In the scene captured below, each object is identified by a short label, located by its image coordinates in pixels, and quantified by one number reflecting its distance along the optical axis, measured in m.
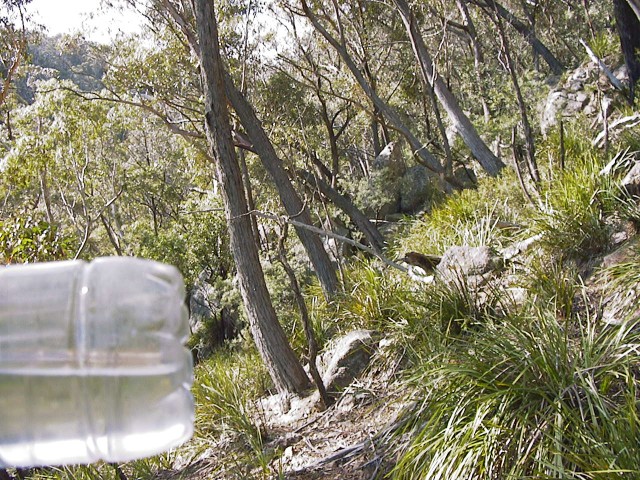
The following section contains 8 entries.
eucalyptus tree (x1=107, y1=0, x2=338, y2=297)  9.70
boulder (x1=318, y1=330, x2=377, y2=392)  6.81
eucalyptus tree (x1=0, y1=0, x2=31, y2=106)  12.62
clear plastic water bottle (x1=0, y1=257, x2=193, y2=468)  0.60
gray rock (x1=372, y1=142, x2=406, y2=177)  18.42
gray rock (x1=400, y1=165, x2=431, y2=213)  17.48
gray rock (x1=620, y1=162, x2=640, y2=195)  6.43
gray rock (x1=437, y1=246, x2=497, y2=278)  6.56
